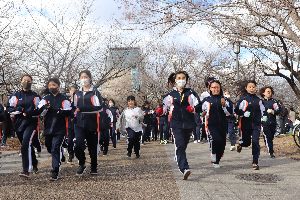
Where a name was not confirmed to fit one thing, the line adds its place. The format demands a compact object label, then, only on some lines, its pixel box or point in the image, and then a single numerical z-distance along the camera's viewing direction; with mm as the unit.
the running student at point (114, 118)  12549
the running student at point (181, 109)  5824
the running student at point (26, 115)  5746
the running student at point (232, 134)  10335
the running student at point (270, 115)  8457
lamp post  9385
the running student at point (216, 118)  6635
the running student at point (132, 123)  8824
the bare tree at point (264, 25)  7386
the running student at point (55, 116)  5699
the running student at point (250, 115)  6871
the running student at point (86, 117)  5827
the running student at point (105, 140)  9589
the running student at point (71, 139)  7837
